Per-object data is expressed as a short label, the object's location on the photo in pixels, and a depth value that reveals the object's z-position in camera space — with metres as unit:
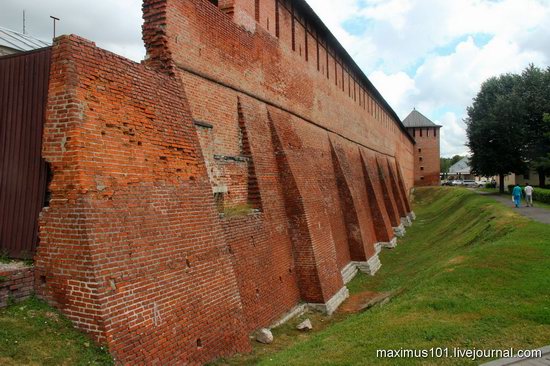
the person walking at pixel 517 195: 19.41
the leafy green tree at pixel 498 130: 27.94
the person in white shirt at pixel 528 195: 19.39
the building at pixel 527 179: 37.72
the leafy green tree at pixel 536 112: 26.48
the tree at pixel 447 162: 129.91
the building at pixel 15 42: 16.36
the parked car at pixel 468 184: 65.44
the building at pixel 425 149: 57.84
